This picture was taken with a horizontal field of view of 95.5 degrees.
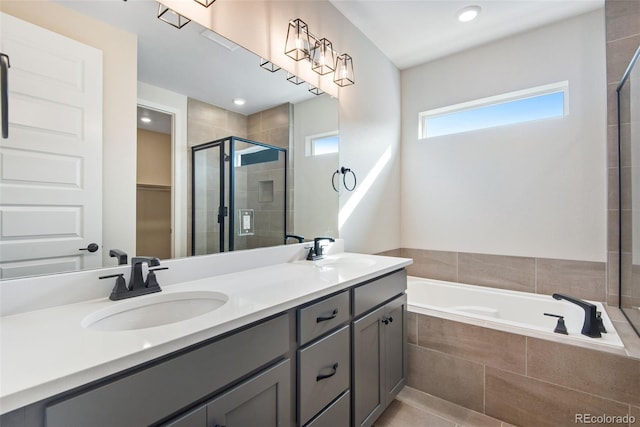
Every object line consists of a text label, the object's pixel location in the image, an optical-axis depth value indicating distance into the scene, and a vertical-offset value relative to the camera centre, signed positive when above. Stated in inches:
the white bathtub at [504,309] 64.0 -28.1
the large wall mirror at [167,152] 36.2 +11.1
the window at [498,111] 94.8 +37.0
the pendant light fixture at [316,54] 72.6 +43.9
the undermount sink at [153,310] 36.2 -13.3
